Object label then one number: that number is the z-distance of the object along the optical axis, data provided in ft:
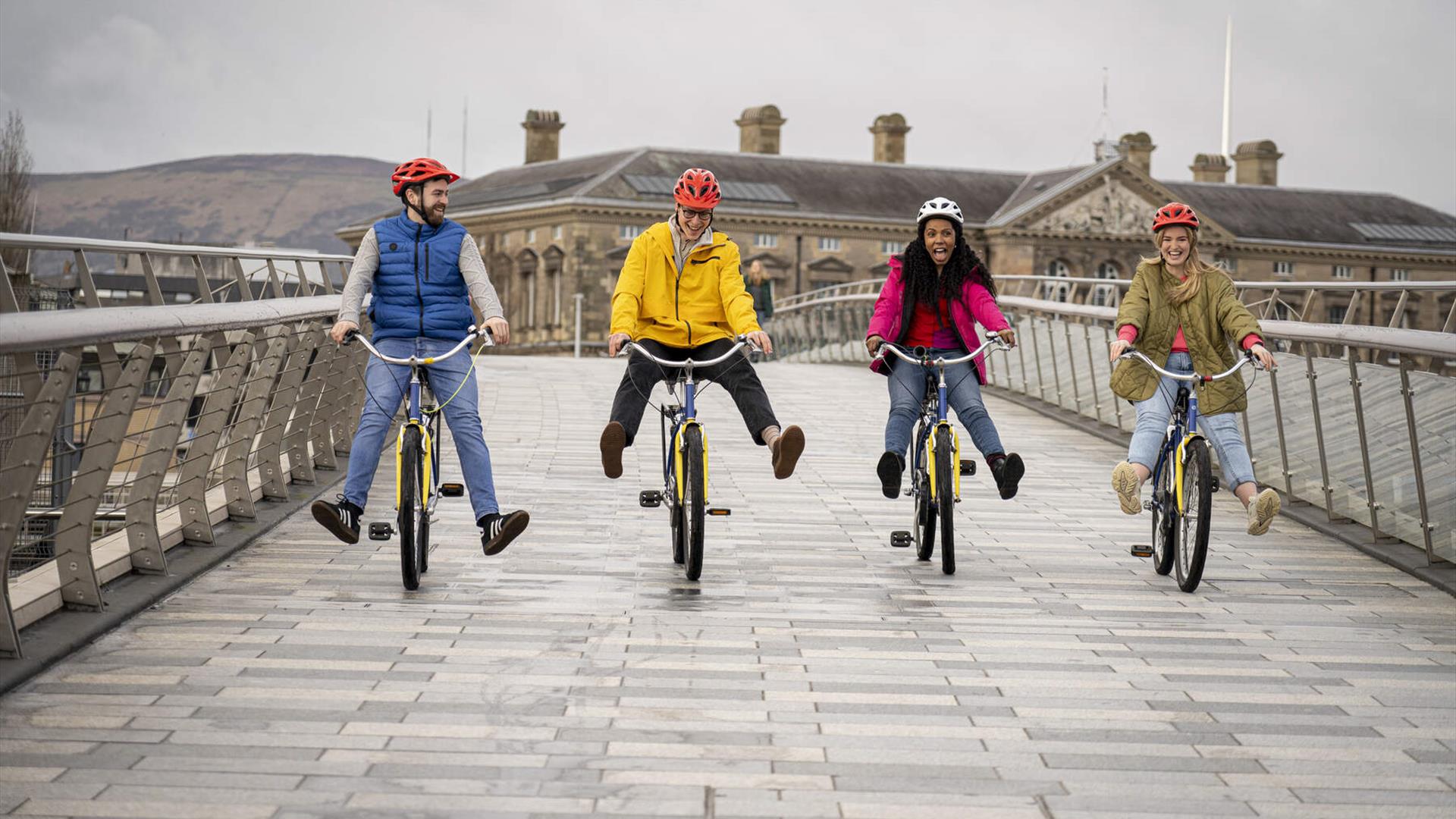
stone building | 269.23
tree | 215.51
